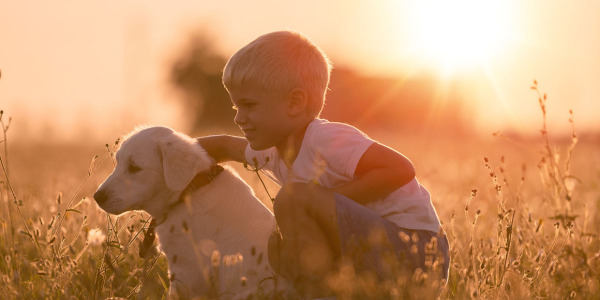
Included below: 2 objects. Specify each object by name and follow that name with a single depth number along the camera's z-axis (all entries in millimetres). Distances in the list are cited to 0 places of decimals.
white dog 4504
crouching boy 4125
